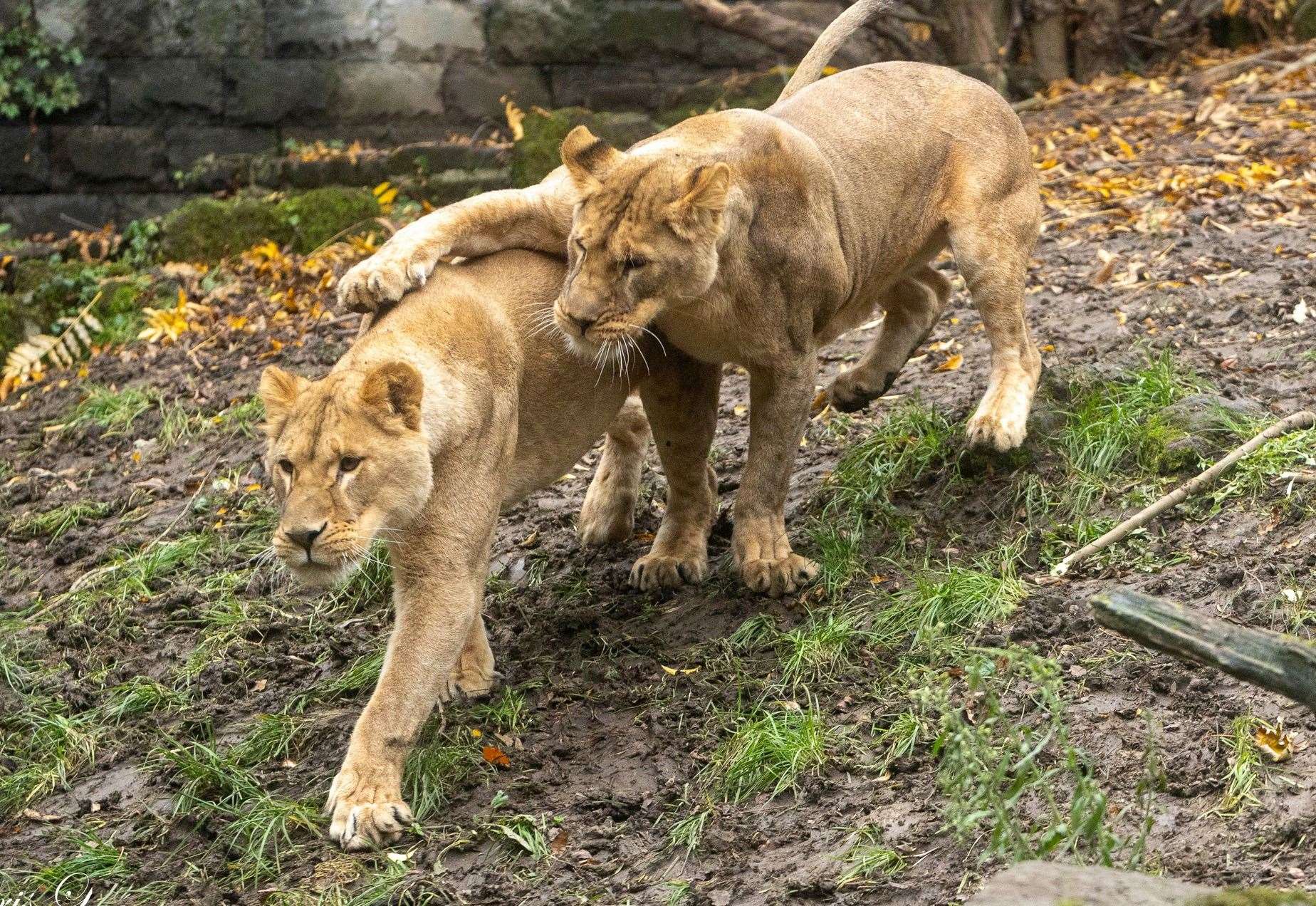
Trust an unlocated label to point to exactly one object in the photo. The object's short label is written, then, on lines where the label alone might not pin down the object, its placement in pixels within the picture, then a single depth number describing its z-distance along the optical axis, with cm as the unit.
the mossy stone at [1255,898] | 521
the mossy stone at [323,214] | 2173
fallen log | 602
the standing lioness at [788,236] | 1052
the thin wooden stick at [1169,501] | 1110
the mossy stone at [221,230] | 2183
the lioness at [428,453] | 943
